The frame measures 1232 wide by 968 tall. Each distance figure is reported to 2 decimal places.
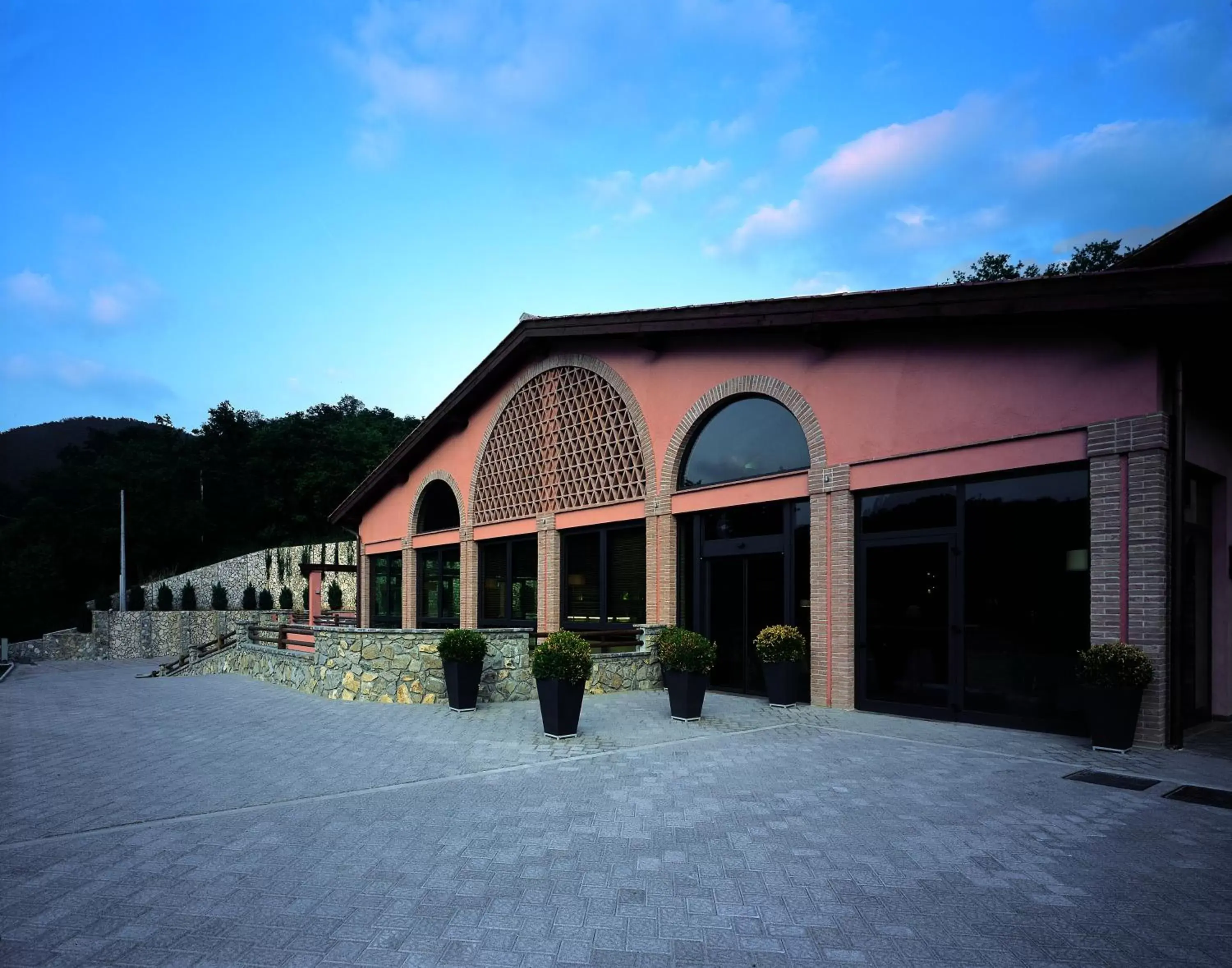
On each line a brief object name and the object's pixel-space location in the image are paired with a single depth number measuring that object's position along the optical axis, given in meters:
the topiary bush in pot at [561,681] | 8.74
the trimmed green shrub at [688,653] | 9.80
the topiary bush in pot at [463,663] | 10.96
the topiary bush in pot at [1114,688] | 7.44
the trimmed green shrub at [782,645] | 10.84
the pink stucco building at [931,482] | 7.86
